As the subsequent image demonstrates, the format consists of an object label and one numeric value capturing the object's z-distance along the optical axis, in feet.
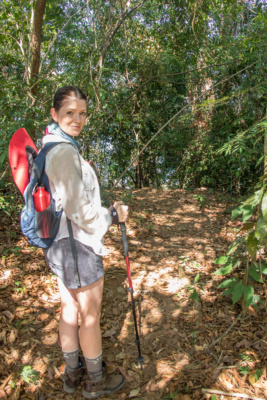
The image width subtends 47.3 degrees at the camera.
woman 5.57
